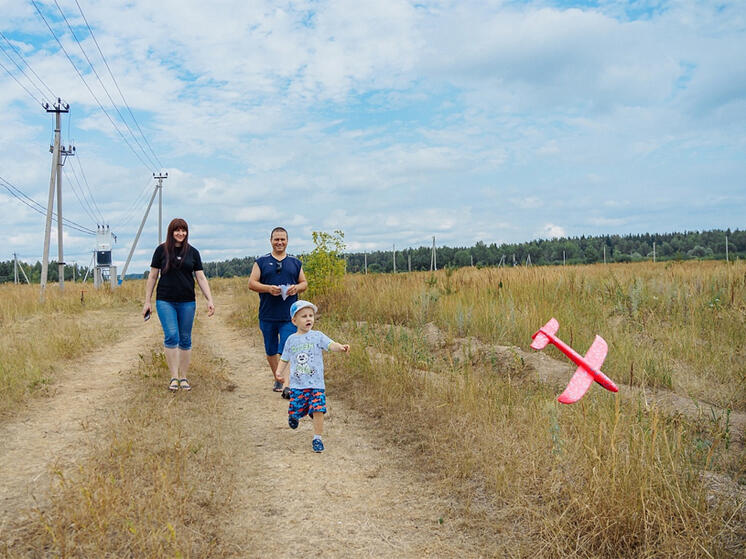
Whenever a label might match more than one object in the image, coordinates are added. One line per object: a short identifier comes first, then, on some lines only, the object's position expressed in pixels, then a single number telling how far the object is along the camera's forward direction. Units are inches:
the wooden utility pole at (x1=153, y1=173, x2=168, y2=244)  1518.2
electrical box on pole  1378.4
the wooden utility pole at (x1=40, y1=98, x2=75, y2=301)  876.0
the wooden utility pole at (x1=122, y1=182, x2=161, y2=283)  1437.0
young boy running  202.2
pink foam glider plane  96.4
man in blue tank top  264.1
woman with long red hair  267.6
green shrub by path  541.0
